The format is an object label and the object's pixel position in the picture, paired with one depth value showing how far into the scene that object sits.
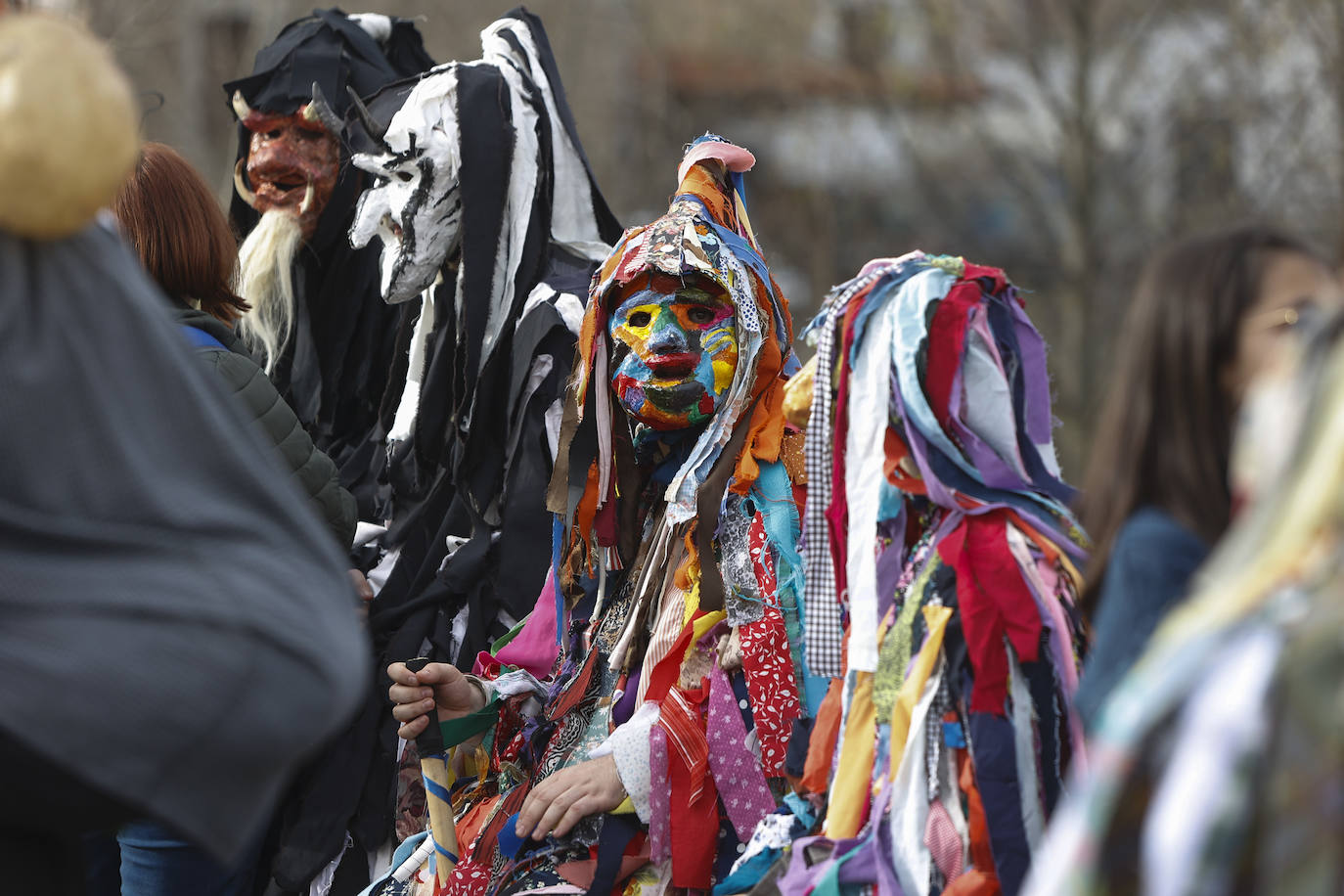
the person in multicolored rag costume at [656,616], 5.73
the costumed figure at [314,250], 8.45
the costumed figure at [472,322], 7.12
